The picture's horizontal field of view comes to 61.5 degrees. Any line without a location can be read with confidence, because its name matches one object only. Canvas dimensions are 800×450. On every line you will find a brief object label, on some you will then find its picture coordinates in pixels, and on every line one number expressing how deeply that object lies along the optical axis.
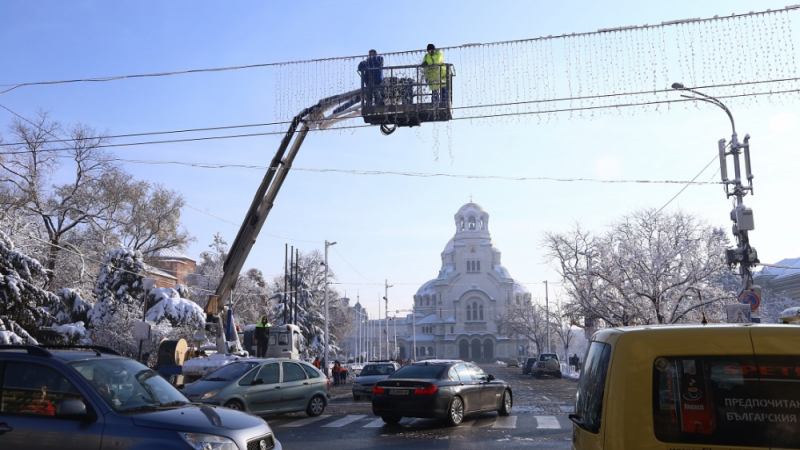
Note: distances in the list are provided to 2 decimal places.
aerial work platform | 14.25
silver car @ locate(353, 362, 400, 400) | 25.09
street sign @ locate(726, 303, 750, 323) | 17.11
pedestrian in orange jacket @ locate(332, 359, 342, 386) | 41.59
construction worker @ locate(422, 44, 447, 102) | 14.09
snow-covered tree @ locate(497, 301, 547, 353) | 87.62
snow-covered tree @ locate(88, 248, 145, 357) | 38.66
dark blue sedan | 14.13
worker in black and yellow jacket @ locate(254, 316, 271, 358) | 27.52
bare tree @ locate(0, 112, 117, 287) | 36.44
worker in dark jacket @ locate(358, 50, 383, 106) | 14.43
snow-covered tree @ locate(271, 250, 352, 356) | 62.84
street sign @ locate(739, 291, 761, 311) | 17.27
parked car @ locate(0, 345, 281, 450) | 5.98
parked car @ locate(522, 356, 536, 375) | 57.54
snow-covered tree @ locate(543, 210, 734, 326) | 32.66
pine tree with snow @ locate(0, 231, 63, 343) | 22.45
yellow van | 4.09
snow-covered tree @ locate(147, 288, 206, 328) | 37.44
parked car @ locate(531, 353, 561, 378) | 49.00
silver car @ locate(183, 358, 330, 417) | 14.60
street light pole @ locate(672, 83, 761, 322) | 18.17
